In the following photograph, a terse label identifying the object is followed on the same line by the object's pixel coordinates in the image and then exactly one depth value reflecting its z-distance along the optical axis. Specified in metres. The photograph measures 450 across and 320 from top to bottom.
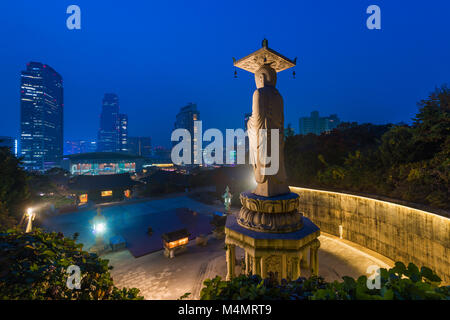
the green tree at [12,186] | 10.74
